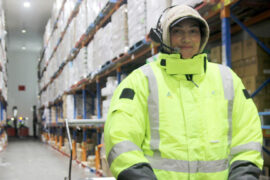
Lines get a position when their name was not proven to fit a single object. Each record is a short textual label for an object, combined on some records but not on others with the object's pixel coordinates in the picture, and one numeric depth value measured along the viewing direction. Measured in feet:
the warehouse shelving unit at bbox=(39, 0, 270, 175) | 9.58
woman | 4.83
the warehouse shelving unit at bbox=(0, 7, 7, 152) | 38.65
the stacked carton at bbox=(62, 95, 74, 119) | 31.67
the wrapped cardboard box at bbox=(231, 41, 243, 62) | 12.17
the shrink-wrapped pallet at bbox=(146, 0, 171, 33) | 11.64
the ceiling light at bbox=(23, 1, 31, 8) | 45.11
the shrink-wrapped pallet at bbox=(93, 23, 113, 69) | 19.17
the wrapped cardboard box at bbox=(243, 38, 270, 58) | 11.60
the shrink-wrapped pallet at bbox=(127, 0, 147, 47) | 14.02
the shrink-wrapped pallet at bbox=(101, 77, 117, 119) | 19.06
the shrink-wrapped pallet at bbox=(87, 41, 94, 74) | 23.31
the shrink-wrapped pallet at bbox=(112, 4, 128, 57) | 16.42
